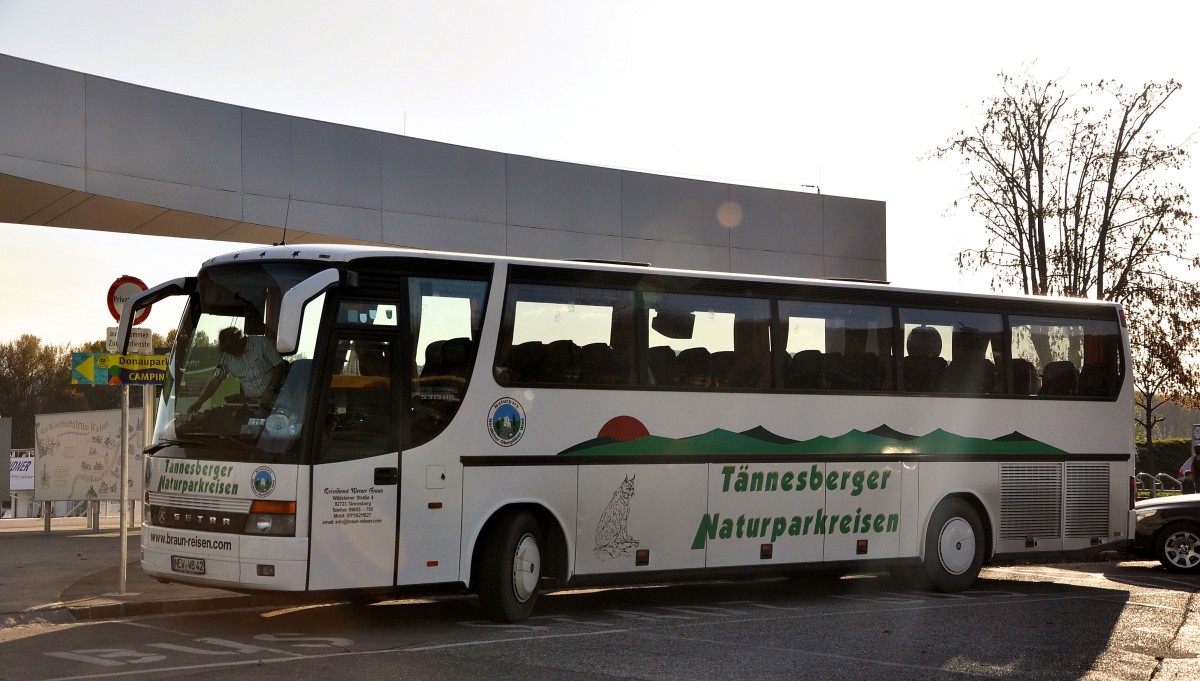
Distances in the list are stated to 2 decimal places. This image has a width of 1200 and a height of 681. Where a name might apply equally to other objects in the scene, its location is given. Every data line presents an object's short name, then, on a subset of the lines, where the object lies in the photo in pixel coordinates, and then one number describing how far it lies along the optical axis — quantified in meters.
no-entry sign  13.23
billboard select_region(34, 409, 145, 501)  20.95
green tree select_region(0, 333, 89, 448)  94.56
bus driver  10.96
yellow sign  12.75
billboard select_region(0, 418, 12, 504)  28.42
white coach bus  10.97
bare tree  36.72
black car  18.77
